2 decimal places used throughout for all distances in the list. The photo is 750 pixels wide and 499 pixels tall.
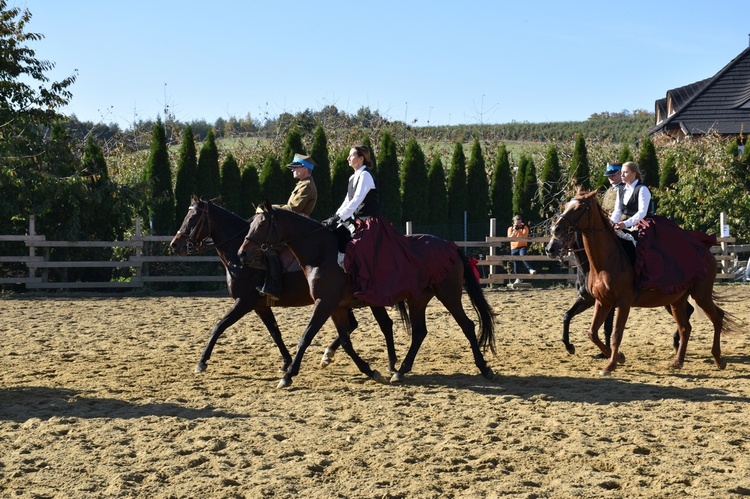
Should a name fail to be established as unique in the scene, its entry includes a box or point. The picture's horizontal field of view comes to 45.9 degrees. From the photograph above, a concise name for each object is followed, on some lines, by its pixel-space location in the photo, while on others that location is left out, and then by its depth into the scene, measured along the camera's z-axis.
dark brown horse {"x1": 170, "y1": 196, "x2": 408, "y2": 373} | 9.17
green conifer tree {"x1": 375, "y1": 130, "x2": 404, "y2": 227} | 23.70
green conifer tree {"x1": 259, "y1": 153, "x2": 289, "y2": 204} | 22.49
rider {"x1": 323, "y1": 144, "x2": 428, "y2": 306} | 8.40
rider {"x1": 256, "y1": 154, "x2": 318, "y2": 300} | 9.68
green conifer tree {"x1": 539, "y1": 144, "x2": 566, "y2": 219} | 24.69
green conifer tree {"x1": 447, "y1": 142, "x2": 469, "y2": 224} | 24.61
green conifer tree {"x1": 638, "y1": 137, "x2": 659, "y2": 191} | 24.22
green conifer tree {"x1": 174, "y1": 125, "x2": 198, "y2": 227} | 21.66
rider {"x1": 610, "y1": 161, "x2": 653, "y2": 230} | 9.45
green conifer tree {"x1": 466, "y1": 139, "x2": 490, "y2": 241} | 24.77
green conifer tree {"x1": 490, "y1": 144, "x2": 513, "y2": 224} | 24.66
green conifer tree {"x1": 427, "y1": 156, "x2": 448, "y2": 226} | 24.31
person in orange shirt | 20.56
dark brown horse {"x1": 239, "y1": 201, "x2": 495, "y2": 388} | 8.30
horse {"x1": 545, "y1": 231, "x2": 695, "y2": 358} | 9.26
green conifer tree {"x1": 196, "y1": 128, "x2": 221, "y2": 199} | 21.95
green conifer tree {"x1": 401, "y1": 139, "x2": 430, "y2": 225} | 24.08
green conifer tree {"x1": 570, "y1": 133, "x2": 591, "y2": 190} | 24.39
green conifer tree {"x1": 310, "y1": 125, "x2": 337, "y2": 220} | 22.75
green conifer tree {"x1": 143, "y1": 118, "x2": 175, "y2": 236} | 21.30
